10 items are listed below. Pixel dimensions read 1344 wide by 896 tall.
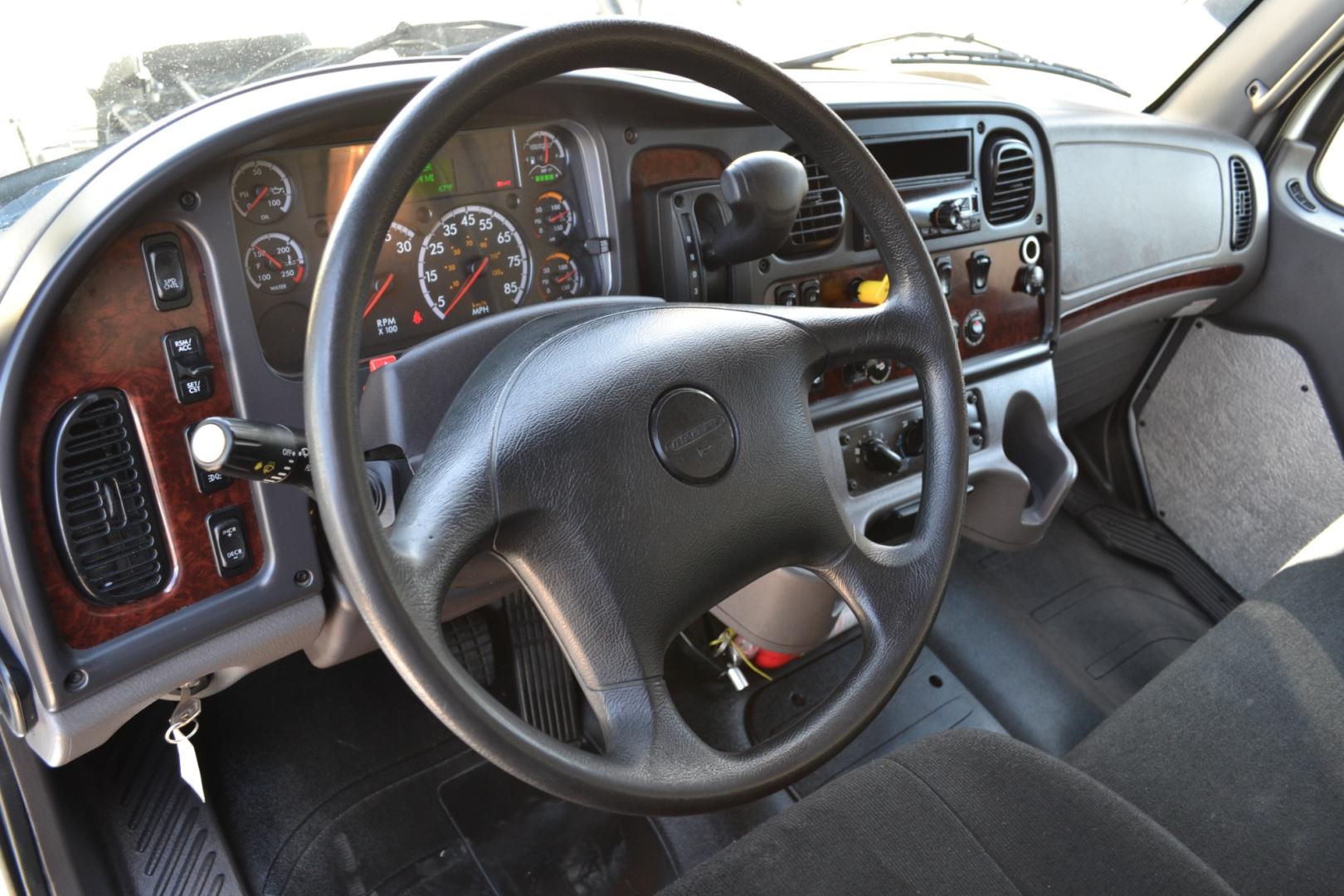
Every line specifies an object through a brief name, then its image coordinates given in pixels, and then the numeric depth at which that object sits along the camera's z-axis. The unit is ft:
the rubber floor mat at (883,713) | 5.88
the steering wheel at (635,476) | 2.24
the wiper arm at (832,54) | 5.88
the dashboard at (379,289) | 3.00
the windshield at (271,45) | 3.51
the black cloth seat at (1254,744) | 3.92
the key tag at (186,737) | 3.67
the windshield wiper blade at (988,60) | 6.48
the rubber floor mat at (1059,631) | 6.20
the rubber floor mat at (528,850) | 4.91
